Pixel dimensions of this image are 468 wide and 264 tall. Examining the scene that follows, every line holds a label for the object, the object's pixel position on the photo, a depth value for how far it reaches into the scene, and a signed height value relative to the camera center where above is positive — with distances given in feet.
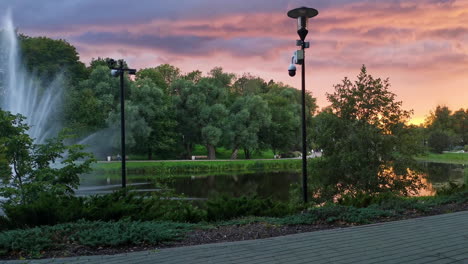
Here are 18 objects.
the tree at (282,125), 209.67 +11.20
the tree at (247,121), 185.88 +12.04
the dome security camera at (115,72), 57.31 +10.73
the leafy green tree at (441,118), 354.95 +23.40
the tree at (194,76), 250.16 +43.75
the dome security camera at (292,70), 43.14 +7.98
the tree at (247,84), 289.74 +46.62
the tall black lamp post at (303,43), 39.88 +10.22
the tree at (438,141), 257.32 +2.13
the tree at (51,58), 198.69 +47.06
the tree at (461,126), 355.77 +15.55
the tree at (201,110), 184.85 +17.02
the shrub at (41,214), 28.07 -4.25
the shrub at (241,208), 33.12 -4.97
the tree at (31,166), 39.78 -1.55
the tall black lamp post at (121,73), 56.49 +10.60
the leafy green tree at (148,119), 165.37 +12.61
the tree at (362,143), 54.70 +0.40
